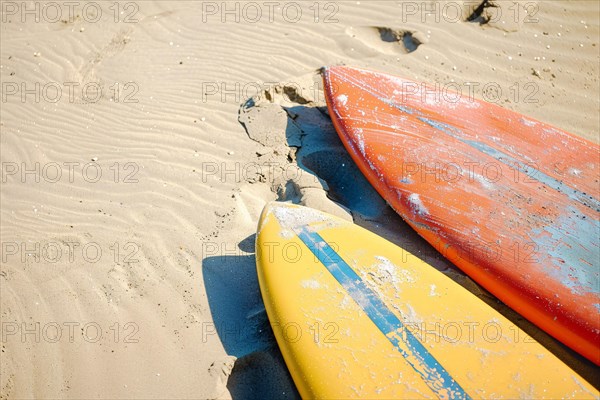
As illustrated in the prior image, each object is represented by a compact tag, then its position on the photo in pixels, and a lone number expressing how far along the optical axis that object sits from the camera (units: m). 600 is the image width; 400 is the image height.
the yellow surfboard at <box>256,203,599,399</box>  2.47
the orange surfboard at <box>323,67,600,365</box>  2.92
